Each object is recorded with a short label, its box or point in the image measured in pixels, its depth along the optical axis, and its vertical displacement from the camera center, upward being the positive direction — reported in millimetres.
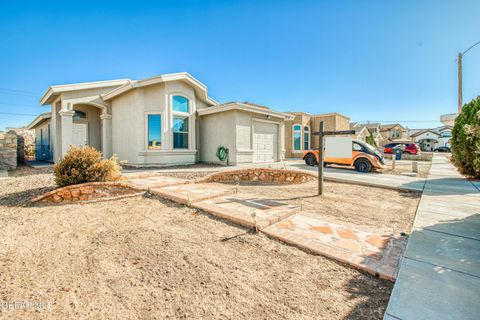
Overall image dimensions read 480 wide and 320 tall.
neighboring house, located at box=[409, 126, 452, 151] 42344 +3533
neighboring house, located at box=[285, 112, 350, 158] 18906 +2329
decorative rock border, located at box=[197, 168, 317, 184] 8343 -884
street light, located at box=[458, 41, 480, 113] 15577 +5576
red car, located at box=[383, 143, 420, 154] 21828 +536
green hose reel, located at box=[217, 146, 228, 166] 11328 +96
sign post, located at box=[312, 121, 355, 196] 5633 +57
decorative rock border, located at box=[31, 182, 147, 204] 4770 -905
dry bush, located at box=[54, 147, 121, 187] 5164 -312
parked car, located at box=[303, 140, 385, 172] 10362 -274
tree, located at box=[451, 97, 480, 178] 7129 +307
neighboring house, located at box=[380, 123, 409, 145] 48719 +5380
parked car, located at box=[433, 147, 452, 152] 36431 +745
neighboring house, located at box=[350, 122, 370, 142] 28439 +3132
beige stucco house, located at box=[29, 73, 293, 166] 10375 +1840
